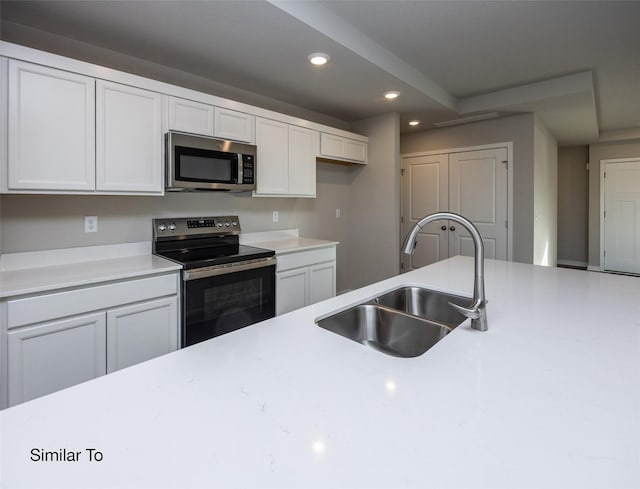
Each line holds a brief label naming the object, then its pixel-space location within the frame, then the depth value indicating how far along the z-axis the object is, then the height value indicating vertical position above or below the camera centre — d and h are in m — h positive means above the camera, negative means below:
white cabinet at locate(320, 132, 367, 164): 3.57 +1.09
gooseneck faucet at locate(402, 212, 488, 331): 1.10 -0.08
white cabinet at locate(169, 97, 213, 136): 2.38 +0.94
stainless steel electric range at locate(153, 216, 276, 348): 2.16 -0.21
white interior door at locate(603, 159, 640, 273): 5.87 +0.52
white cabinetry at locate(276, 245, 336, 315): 2.82 -0.30
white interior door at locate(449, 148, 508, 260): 4.28 +0.64
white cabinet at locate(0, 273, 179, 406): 1.59 -0.46
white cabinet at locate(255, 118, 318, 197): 3.00 +0.81
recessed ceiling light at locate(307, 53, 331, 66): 2.48 +1.40
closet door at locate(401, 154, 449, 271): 4.79 +0.66
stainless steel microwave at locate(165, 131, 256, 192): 2.34 +0.62
